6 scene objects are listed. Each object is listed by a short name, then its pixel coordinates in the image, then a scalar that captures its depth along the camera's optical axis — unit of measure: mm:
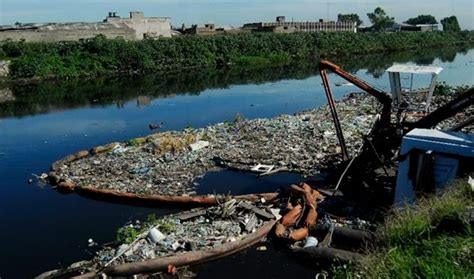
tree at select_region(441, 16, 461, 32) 100694
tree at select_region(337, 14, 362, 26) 107869
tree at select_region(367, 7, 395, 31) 93000
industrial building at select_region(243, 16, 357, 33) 64250
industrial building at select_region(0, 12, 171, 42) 40062
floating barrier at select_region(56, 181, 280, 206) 9477
